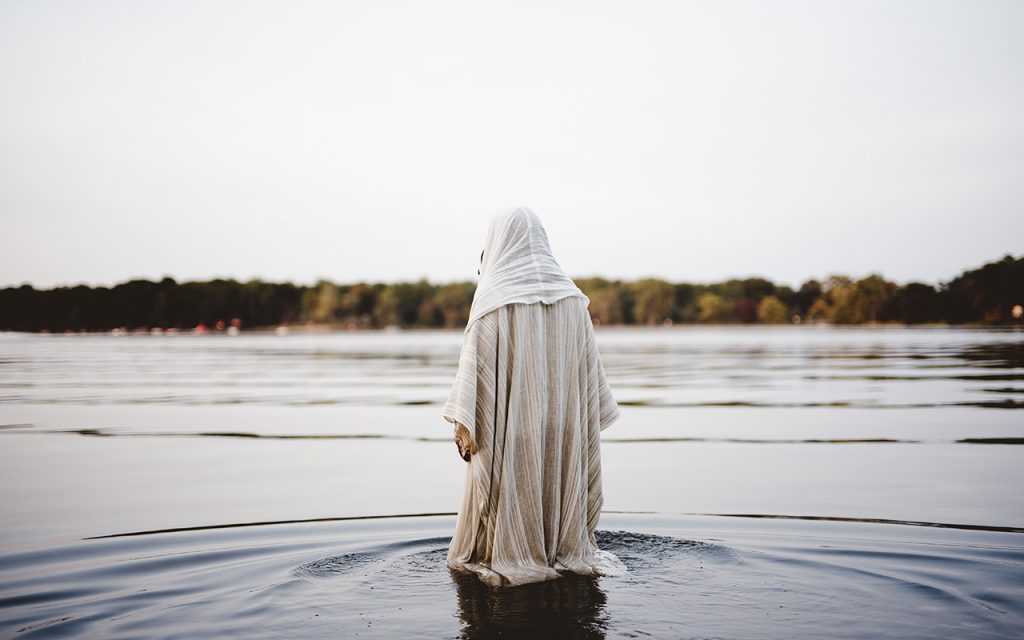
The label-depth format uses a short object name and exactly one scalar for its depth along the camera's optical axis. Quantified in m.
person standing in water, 5.52
